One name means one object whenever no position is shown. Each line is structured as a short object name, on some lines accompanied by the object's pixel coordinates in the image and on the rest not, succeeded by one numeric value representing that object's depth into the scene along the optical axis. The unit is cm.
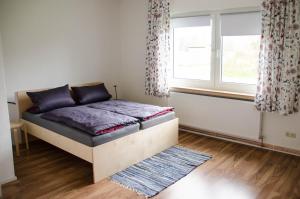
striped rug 289
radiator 387
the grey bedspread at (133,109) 361
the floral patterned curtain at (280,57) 330
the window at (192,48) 433
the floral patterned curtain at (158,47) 455
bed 299
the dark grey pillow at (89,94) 443
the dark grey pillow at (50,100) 392
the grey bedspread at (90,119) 309
